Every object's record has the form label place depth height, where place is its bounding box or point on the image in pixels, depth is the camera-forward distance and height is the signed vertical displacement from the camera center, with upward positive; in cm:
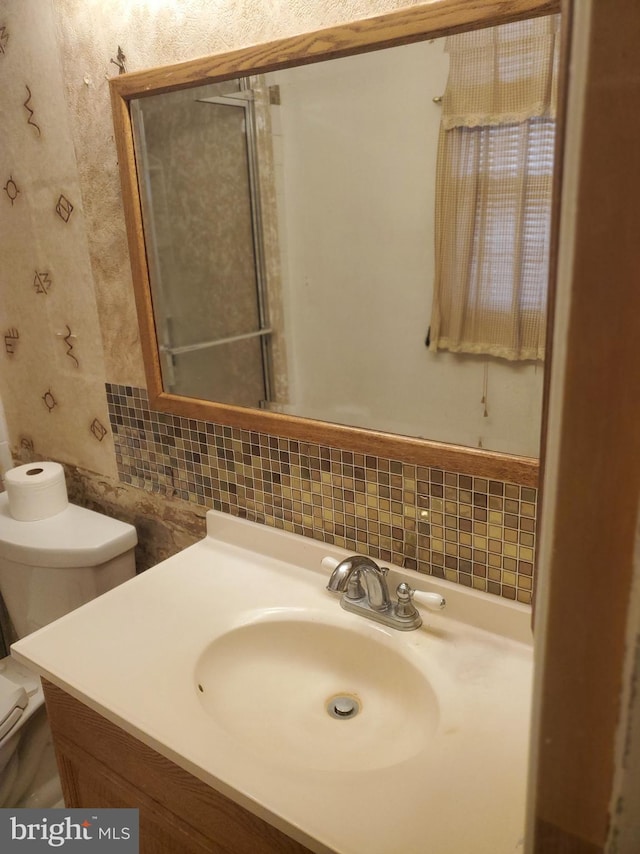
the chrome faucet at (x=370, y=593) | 105 -57
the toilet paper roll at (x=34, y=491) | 151 -54
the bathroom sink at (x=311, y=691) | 72 -62
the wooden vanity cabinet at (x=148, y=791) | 81 -73
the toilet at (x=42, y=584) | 142 -73
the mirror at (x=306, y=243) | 97 +1
